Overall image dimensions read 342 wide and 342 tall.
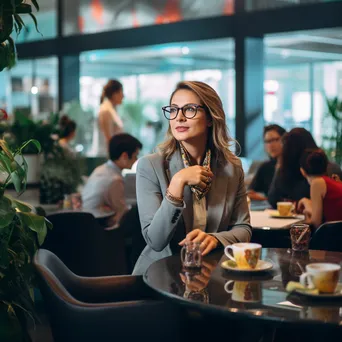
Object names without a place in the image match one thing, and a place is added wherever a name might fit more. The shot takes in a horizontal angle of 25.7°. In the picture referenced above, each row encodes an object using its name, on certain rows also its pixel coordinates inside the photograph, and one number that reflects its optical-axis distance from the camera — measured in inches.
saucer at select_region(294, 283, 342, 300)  85.7
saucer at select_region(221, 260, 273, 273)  100.7
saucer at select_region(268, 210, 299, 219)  177.3
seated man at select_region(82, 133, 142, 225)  213.9
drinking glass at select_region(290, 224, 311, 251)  116.9
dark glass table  80.6
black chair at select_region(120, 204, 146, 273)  161.3
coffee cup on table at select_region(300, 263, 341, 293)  87.0
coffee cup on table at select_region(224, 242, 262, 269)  101.3
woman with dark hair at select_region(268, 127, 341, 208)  197.5
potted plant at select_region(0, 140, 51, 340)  106.8
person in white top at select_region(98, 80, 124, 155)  323.6
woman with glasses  116.1
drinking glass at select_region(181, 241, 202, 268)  104.8
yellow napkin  87.0
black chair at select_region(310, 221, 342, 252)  145.7
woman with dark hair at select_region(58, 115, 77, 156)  299.6
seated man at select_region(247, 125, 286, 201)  244.1
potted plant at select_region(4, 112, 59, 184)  221.0
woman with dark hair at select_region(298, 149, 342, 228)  174.1
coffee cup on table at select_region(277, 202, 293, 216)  176.9
